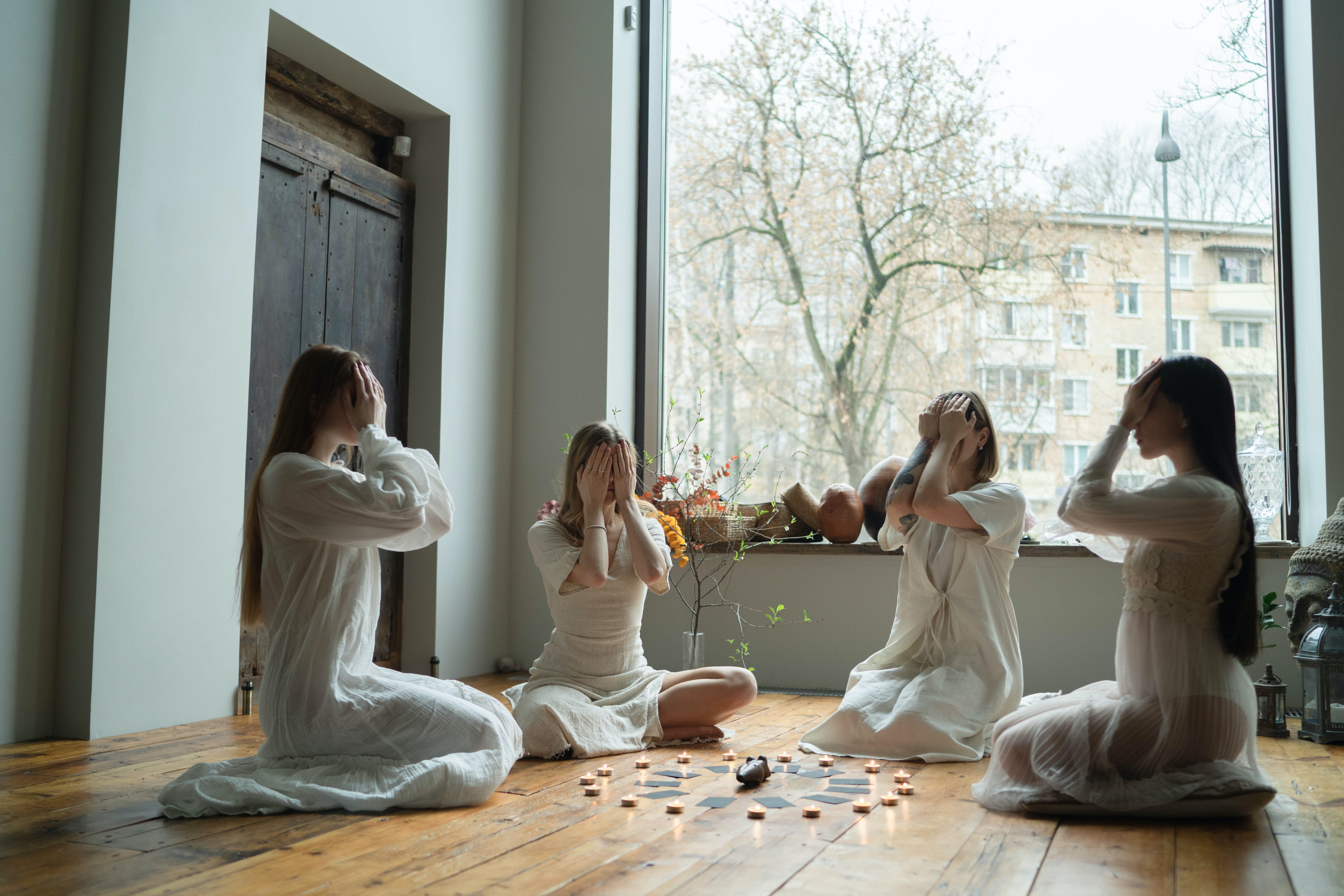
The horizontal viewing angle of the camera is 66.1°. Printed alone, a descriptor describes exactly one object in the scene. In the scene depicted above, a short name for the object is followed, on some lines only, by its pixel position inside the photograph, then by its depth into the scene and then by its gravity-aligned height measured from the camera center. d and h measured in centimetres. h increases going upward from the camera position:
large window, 450 +140
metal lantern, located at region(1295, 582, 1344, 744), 309 -44
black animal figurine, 249 -61
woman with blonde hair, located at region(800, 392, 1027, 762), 289 -27
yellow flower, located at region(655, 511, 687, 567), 380 -5
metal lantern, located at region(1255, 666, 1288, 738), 324 -56
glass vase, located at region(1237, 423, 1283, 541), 403 +20
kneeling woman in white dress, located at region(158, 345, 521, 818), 227 -31
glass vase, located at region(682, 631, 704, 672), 377 -48
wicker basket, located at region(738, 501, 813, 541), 454 -2
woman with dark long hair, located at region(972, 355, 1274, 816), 213 -26
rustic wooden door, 379 +96
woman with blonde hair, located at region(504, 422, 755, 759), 302 -28
